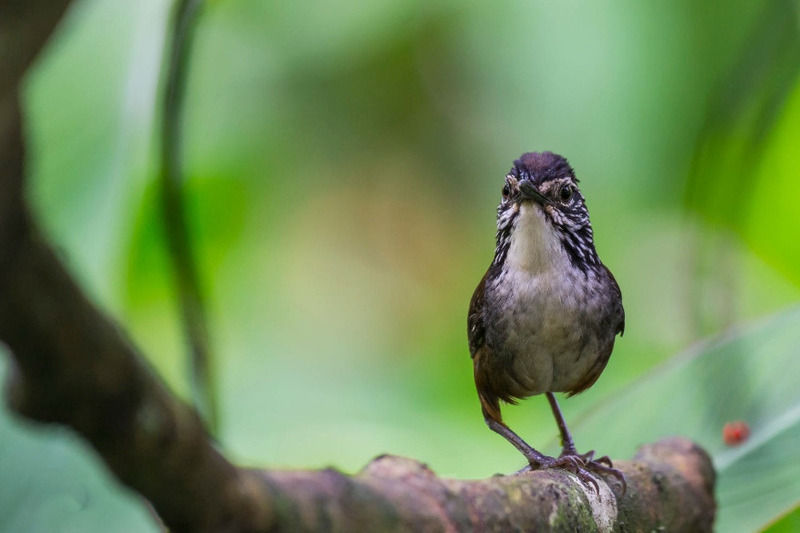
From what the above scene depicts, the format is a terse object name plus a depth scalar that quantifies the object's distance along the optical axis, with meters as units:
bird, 6.59
